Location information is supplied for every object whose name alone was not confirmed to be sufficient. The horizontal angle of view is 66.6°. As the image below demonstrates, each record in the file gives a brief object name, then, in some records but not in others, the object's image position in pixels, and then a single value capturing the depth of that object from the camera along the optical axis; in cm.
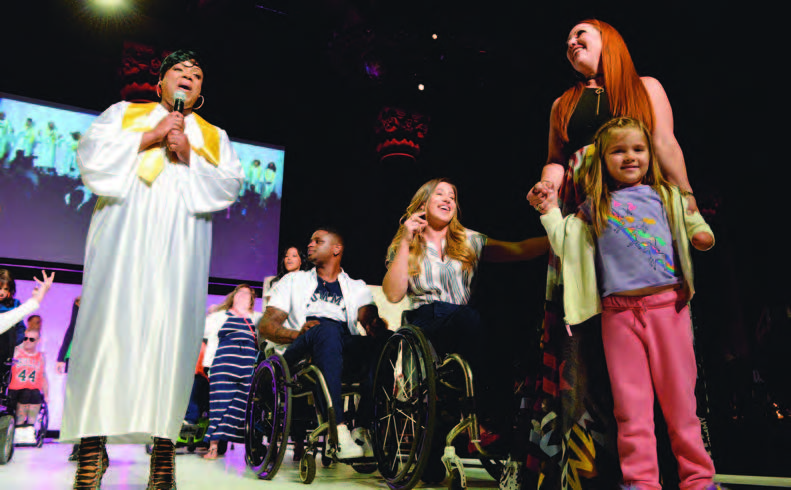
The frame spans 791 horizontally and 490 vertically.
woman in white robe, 182
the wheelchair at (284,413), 263
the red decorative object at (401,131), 536
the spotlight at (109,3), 549
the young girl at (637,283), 131
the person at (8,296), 359
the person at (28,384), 497
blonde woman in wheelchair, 226
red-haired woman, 142
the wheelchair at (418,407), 206
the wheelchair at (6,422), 331
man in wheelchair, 275
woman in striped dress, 409
